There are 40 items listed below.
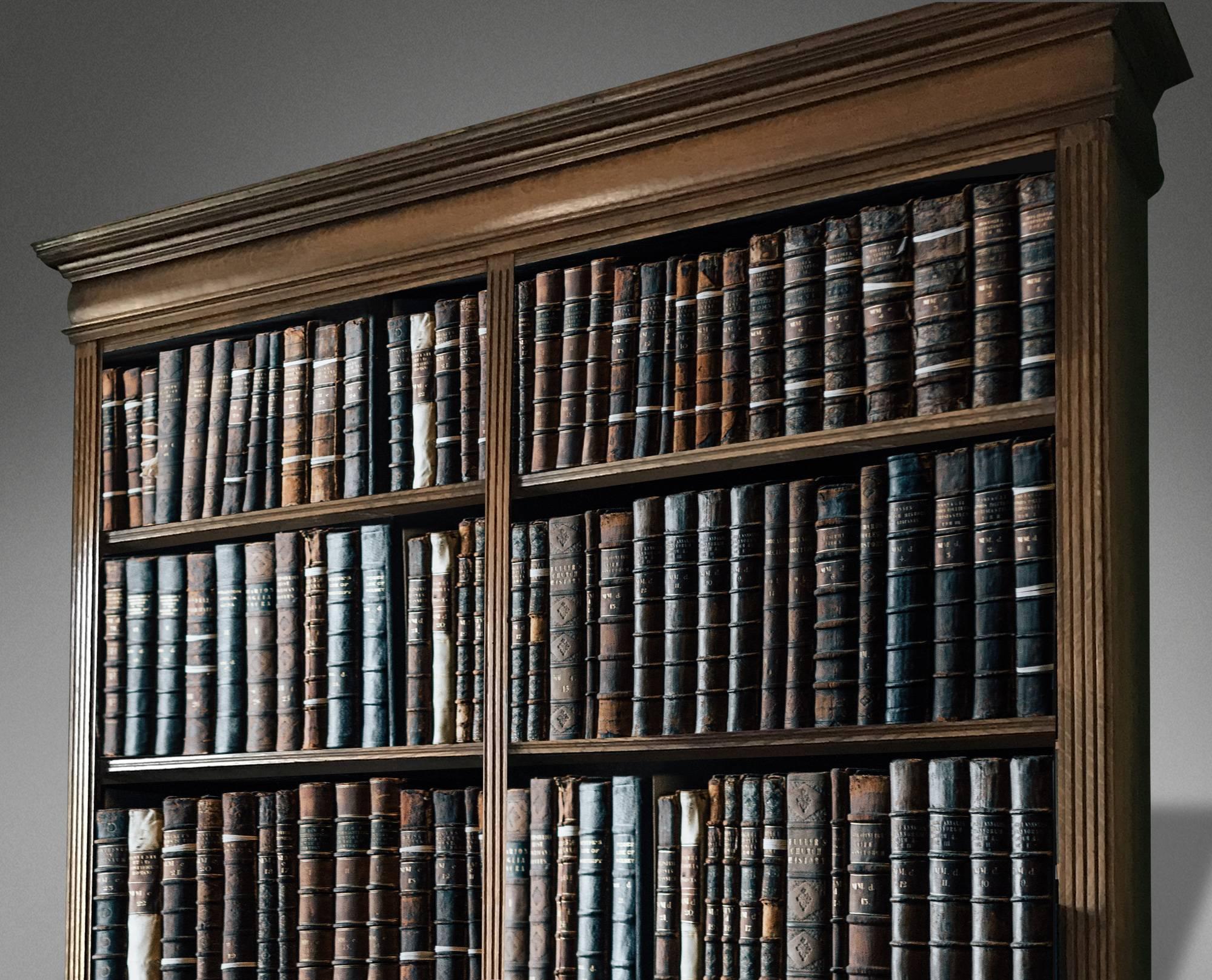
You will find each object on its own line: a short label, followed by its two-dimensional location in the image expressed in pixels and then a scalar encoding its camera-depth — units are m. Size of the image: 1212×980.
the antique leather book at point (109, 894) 2.35
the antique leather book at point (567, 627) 1.99
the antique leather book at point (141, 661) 2.39
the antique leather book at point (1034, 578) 1.64
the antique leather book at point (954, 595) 1.69
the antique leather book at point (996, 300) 1.70
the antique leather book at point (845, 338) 1.81
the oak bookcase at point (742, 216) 1.60
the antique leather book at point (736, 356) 1.91
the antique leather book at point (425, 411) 2.18
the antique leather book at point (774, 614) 1.83
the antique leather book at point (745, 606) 1.86
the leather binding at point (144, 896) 2.32
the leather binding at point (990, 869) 1.60
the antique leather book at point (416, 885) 2.07
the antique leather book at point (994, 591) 1.67
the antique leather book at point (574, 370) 2.04
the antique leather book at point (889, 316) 1.78
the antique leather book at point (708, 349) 1.93
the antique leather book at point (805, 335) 1.85
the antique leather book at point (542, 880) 1.96
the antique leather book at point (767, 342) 1.88
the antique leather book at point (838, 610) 1.78
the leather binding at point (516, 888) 1.97
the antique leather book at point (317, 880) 2.14
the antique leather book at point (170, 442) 2.42
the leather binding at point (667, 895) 1.86
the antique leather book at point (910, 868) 1.65
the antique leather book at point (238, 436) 2.35
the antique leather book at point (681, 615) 1.90
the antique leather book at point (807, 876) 1.74
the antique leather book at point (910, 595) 1.72
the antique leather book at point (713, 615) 1.87
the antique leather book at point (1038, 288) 1.67
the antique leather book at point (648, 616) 1.93
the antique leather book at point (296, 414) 2.29
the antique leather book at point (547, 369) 2.06
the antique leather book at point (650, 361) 1.98
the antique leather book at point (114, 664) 2.42
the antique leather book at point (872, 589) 1.75
